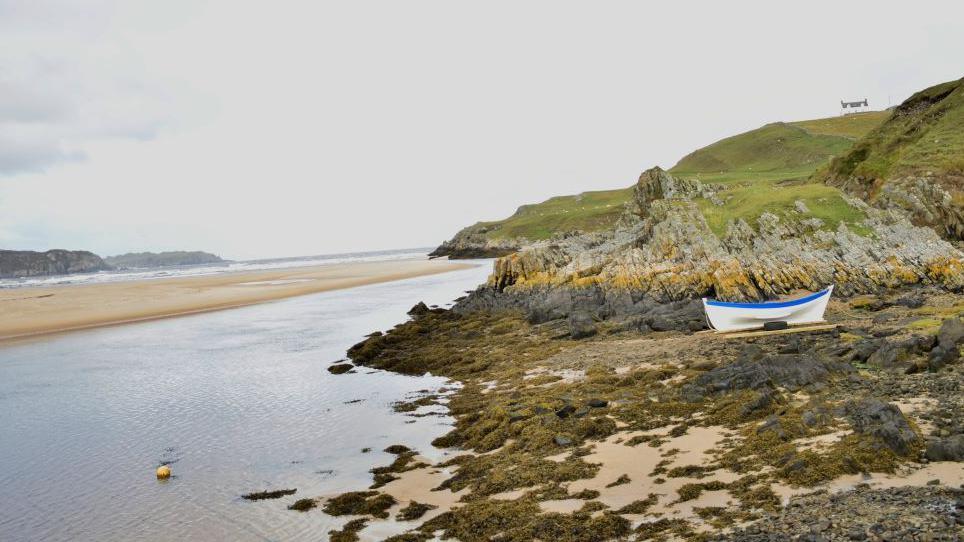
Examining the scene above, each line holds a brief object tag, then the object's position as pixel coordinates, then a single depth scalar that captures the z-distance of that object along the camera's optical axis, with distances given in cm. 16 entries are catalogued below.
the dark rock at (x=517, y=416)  1820
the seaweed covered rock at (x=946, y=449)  1038
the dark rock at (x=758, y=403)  1527
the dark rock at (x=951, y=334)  1658
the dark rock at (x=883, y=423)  1115
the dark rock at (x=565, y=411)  1767
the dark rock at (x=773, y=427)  1322
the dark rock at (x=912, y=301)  2664
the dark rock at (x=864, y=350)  1833
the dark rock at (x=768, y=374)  1673
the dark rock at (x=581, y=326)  3075
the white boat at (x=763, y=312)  2672
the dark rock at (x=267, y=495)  1464
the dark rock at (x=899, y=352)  1698
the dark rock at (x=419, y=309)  4550
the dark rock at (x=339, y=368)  2912
